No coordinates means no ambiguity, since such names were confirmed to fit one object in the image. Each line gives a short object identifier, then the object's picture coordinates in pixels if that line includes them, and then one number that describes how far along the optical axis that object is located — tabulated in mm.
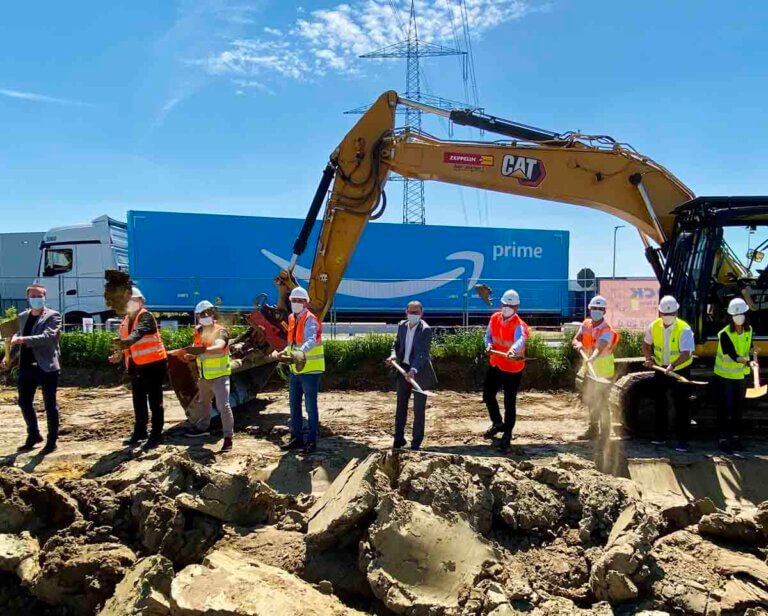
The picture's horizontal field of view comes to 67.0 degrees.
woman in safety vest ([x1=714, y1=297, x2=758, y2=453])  6098
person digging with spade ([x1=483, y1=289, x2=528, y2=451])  6312
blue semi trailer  16141
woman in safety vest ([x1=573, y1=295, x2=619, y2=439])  6699
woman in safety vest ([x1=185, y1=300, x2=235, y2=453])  6223
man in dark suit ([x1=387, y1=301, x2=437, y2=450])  6000
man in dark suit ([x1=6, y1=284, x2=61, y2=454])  6055
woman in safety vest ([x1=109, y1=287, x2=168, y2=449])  6168
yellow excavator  7027
